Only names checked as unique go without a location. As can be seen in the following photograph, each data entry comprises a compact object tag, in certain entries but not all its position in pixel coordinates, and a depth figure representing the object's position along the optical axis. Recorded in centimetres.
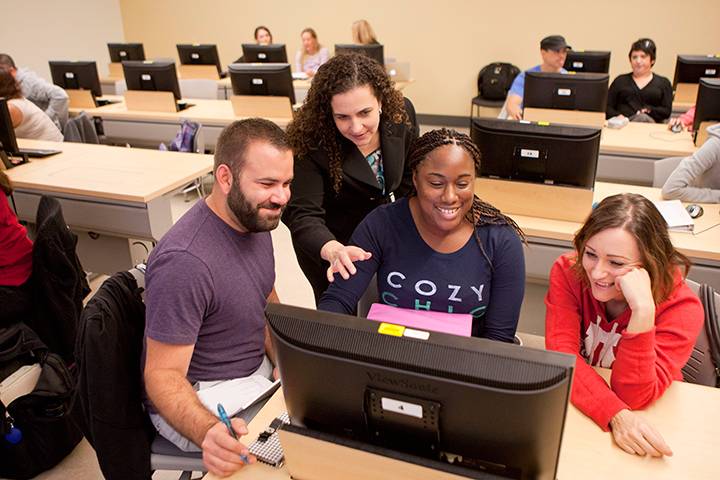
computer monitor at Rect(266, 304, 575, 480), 76
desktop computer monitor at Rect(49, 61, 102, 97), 468
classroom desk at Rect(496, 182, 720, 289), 208
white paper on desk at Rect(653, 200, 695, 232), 220
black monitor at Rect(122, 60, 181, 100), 431
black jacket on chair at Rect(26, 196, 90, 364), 202
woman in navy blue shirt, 139
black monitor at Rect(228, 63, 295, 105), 398
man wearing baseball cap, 373
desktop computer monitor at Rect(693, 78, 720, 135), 286
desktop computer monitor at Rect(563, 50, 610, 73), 466
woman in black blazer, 167
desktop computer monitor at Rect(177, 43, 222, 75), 606
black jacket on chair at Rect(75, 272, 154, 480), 132
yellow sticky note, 80
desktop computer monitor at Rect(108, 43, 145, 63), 669
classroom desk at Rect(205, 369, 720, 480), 108
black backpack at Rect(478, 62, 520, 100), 622
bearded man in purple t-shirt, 127
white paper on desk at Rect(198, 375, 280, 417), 138
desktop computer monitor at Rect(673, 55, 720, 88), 387
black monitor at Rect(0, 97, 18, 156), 287
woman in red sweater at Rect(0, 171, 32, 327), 207
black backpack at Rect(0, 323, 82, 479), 193
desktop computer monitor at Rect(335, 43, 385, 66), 526
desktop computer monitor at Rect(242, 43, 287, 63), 539
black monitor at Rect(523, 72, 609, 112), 306
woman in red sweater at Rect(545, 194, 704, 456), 120
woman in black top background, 434
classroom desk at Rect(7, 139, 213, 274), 269
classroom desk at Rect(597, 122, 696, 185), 327
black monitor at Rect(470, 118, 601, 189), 203
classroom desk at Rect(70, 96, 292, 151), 427
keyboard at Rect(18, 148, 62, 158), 322
